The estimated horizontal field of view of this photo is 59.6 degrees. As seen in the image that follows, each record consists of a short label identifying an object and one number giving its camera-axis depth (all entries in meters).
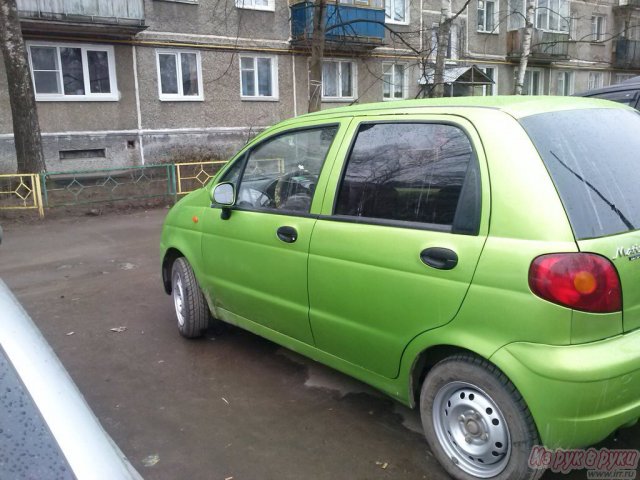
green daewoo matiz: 2.17
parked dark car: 6.27
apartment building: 15.89
